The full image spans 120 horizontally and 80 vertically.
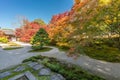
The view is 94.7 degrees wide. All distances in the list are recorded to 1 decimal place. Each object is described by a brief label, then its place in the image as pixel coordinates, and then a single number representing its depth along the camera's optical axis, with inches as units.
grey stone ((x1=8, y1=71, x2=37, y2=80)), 103.2
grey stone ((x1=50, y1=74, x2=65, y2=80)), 105.3
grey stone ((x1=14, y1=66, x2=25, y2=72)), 121.2
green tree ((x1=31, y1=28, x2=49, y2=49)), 284.5
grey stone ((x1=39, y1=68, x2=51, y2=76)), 111.0
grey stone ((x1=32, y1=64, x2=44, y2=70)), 121.2
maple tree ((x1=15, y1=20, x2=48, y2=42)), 388.5
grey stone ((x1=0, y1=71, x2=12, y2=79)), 112.1
